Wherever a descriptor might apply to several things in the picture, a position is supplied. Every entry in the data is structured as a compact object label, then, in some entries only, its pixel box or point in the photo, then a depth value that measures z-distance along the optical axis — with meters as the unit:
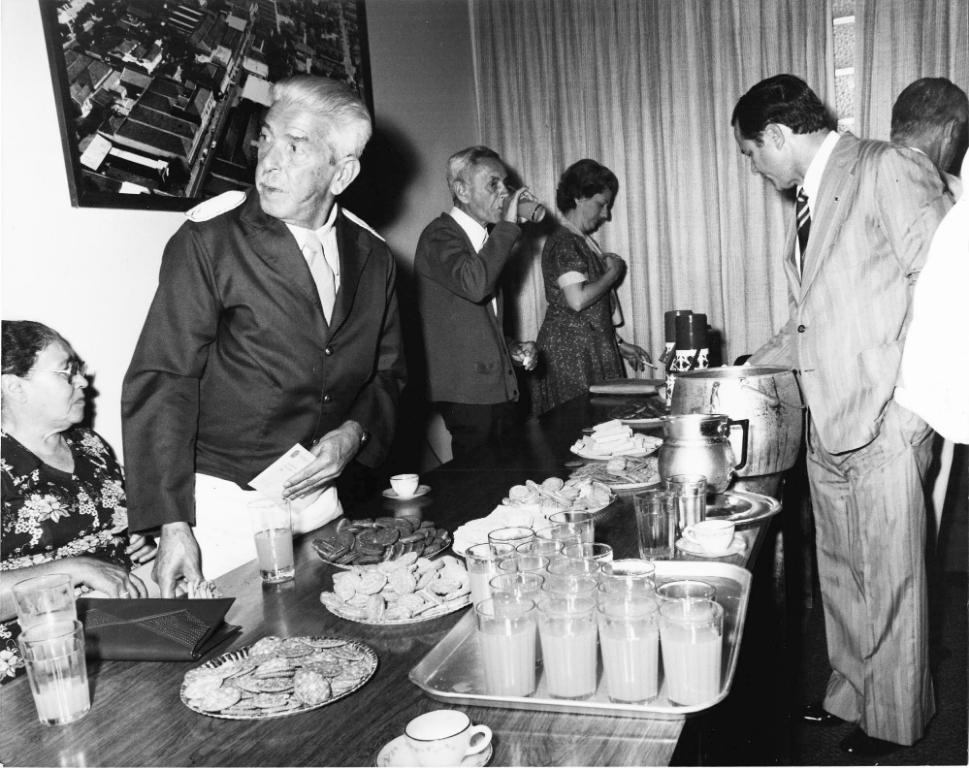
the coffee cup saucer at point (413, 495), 2.07
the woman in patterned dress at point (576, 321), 4.08
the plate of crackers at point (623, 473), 2.04
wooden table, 0.92
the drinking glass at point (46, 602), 1.19
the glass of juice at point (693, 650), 0.96
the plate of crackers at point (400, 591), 1.29
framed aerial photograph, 2.44
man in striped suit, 2.10
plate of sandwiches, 2.35
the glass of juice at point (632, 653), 0.97
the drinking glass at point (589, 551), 1.20
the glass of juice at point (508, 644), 1.01
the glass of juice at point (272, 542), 1.48
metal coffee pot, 1.75
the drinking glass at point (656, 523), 1.49
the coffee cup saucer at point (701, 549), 1.49
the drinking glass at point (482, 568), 1.23
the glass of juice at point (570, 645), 1.00
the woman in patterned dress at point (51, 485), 2.01
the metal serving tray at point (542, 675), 0.97
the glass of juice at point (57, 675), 1.03
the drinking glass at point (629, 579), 1.03
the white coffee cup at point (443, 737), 0.84
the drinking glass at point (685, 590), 1.00
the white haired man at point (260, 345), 1.80
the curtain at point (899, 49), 4.36
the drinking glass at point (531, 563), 1.18
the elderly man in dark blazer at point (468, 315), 3.38
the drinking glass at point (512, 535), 1.33
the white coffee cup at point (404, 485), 2.06
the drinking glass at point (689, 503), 1.59
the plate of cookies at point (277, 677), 1.02
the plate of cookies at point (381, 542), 1.52
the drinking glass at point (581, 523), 1.39
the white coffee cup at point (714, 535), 1.47
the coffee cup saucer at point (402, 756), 0.86
